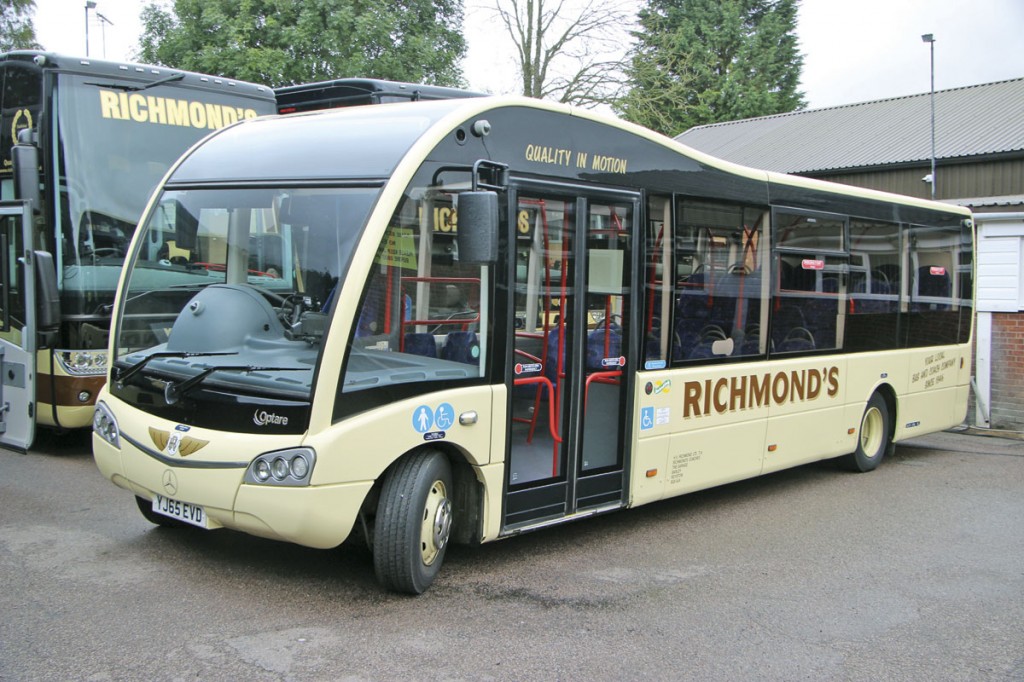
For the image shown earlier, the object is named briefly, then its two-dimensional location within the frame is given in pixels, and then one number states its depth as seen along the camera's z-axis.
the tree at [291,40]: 17.78
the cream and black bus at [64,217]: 8.26
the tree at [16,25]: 29.81
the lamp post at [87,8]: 18.70
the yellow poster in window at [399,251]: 5.16
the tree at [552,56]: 25.66
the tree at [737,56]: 41.88
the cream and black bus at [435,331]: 5.05
